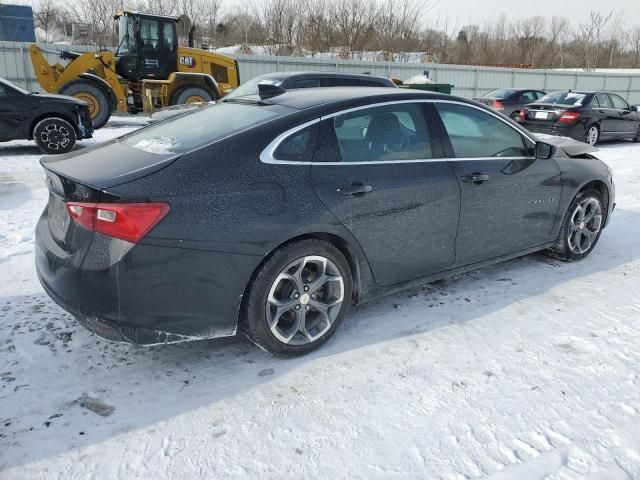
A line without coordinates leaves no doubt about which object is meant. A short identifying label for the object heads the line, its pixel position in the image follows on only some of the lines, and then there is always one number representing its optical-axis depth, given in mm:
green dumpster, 17500
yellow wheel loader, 13867
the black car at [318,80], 8852
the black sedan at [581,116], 12641
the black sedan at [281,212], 2678
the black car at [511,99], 16828
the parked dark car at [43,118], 9359
